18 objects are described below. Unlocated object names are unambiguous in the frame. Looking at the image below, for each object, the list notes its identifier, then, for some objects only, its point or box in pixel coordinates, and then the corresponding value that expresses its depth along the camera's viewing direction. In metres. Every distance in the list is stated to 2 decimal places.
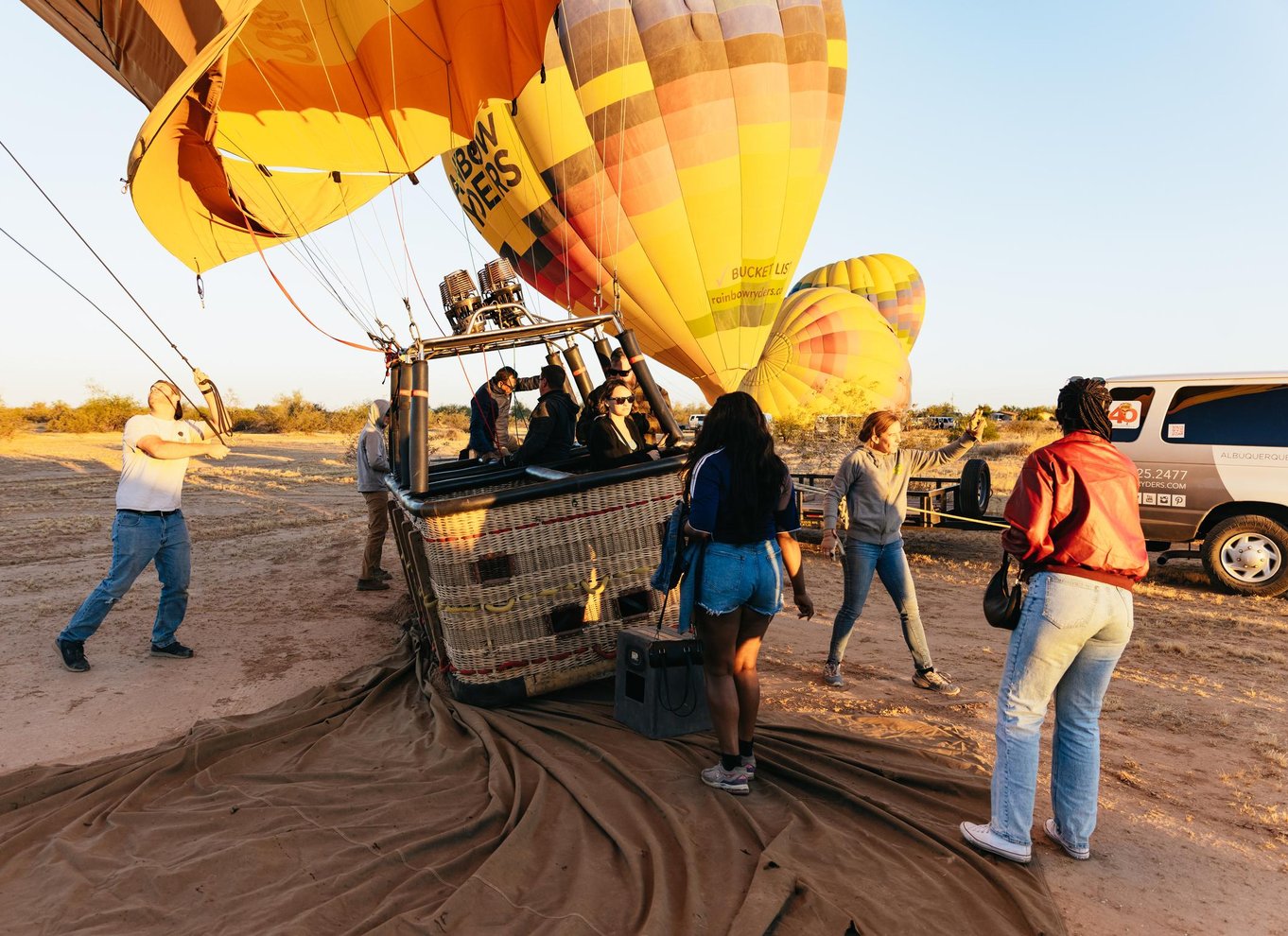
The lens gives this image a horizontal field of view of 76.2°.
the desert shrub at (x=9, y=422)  26.61
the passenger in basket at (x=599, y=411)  6.07
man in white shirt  5.21
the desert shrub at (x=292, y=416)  40.00
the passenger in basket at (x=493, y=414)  7.21
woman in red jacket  2.80
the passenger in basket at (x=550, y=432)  5.76
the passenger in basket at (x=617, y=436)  5.10
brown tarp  2.61
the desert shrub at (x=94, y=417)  32.72
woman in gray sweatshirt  4.84
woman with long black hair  3.41
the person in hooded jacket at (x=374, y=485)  7.63
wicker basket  4.12
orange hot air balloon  5.44
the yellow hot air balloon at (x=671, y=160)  11.40
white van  7.20
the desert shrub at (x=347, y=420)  39.91
